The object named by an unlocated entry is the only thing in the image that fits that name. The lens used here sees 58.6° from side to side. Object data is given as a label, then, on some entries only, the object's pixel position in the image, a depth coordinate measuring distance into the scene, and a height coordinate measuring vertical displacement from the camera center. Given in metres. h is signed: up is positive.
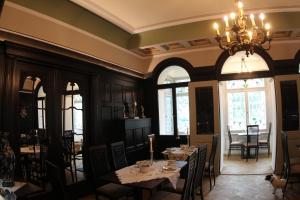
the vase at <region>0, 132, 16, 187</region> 2.34 -0.39
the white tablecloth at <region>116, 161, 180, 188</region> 3.10 -0.71
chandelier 3.46 +1.03
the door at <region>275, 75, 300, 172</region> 6.01 +0.10
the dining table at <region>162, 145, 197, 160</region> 4.88 -0.69
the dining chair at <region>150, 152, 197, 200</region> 2.92 -0.84
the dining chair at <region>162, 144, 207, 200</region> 3.44 -0.85
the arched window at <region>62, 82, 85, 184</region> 4.59 -0.25
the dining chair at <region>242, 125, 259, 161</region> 8.03 -0.82
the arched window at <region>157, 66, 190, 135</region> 7.08 +0.43
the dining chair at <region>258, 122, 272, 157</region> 8.22 -0.86
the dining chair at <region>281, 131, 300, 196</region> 4.53 -0.94
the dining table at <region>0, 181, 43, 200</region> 2.34 -0.65
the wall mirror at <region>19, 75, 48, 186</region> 3.78 -0.14
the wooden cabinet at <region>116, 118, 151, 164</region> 5.78 -0.43
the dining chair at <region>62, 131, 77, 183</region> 4.53 -0.58
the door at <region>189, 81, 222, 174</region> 6.51 +0.08
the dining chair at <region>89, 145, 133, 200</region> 3.47 -0.78
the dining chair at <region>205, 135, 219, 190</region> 5.04 -0.91
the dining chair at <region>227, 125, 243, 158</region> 8.48 -0.93
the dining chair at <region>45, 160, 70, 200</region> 2.24 -0.55
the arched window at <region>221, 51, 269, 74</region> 8.50 +1.63
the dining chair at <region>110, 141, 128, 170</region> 4.11 -0.60
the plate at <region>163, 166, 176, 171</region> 3.43 -0.67
